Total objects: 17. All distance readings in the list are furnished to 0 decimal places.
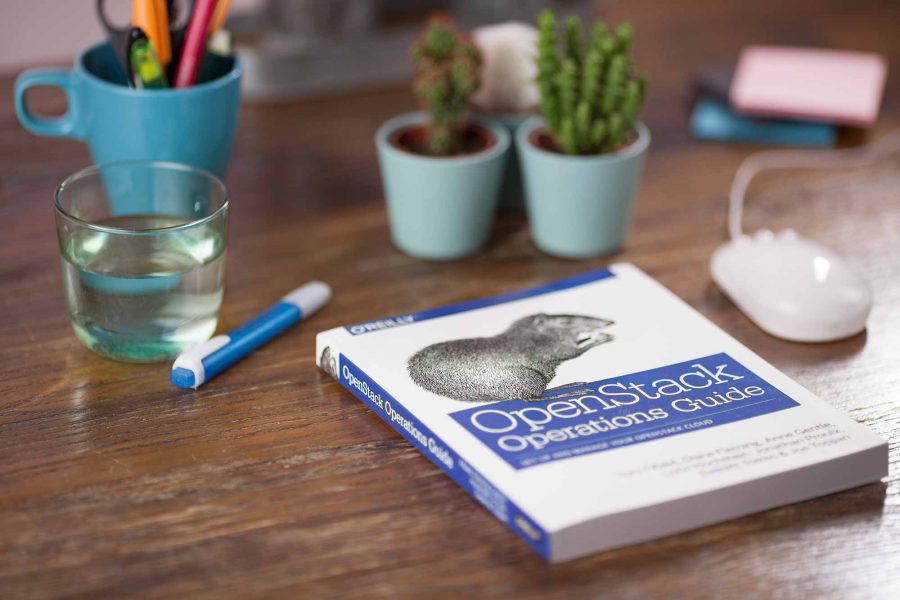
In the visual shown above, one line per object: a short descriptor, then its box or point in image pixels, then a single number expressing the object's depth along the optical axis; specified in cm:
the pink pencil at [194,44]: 129
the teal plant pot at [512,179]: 137
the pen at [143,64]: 127
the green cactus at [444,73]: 130
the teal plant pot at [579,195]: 131
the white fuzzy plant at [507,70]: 137
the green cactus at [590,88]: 129
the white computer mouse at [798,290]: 125
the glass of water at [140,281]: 120
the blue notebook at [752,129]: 149
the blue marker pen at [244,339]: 120
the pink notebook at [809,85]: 148
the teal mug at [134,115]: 129
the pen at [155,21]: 127
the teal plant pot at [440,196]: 131
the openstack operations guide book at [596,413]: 111
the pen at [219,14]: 131
